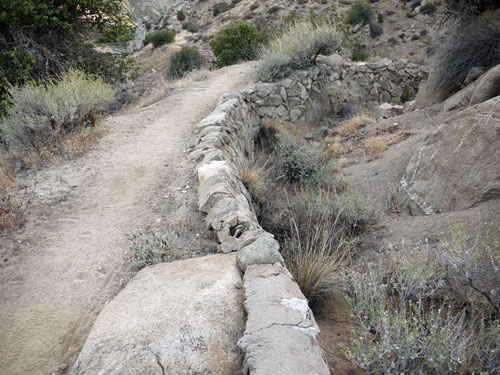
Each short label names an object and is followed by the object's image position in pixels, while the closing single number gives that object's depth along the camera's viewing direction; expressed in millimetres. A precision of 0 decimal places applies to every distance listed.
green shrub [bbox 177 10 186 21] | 30947
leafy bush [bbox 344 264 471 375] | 1826
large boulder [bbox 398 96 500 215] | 3629
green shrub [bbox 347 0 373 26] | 20078
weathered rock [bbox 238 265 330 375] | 1697
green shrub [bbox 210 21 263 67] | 12828
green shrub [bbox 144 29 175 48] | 25500
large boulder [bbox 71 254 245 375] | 1900
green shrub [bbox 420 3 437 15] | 19781
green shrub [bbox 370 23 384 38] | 20141
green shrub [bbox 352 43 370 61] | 12213
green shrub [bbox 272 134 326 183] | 5766
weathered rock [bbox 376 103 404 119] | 8109
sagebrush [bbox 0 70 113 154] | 4910
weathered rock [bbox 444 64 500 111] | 4742
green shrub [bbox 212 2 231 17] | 27859
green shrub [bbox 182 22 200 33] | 27241
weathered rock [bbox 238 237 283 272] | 2619
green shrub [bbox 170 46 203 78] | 18500
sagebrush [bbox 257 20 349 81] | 8906
